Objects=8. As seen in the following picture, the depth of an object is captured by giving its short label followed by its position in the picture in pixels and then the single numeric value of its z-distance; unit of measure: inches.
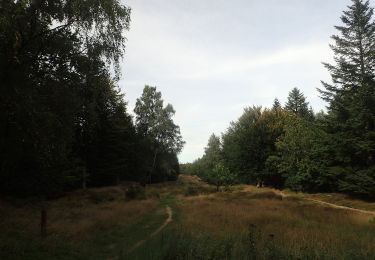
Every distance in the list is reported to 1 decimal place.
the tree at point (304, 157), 2042.4
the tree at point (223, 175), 2266.9
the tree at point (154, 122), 2645.2
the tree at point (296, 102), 3507.1
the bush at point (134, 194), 1599.4
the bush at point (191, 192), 1947.3
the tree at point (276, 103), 3604.8
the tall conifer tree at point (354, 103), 1750.7
